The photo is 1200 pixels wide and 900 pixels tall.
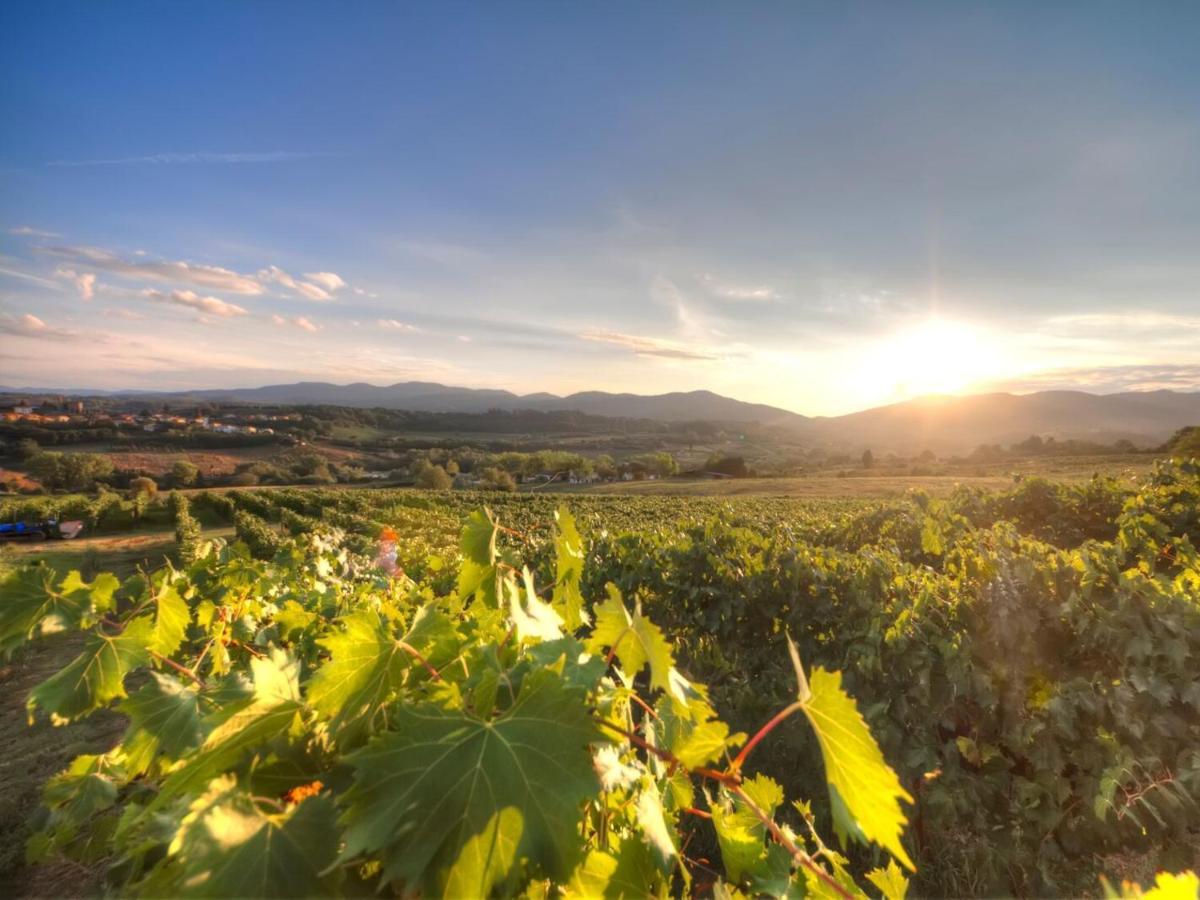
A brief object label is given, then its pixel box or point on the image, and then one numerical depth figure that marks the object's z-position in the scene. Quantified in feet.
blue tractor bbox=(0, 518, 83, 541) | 108.17
